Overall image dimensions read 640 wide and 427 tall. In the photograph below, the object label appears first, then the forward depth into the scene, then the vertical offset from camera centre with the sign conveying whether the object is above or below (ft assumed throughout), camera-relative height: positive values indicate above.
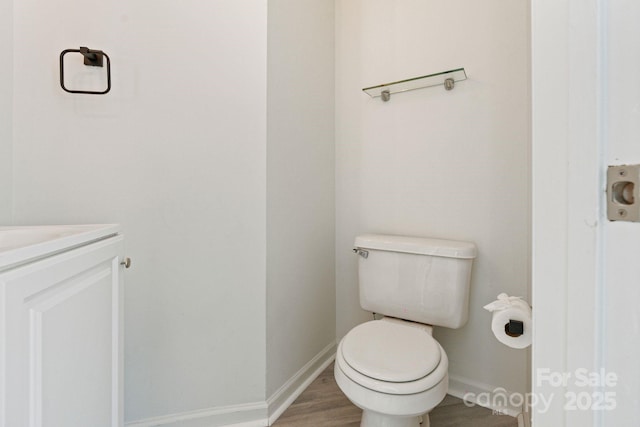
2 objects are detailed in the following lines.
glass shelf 4.56 +2.22
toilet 2.99 -1.60
